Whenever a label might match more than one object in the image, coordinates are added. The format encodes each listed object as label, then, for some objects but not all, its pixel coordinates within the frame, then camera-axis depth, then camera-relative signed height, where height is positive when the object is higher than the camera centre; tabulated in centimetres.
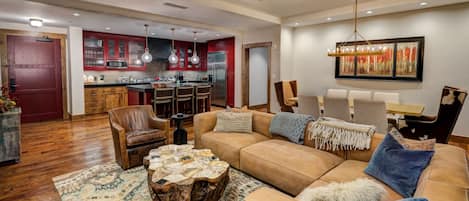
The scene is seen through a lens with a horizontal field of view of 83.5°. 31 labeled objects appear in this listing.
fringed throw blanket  262 -52
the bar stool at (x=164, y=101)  558 -38
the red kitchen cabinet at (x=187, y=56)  948 +105
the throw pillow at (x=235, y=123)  362 -53
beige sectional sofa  160 -72
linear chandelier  374 +48
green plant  348 -29
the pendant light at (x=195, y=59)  758 +73
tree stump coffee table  212 -78
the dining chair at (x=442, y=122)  329 -51
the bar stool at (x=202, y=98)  644 -35
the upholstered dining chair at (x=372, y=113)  336 -37
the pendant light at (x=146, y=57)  642 +65
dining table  373 -35
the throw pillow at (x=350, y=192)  130 -55
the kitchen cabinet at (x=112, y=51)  741 +96
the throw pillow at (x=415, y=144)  206 -47
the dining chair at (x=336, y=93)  541 -17
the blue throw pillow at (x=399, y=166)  183 -60
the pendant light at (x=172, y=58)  696 +69
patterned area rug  265 -112
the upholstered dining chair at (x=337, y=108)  352 -32
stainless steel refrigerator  890 +28
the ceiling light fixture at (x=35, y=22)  529 +124
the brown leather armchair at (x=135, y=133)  329 -66
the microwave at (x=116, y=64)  775 +58
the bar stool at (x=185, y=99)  598 -34
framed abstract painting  496 +47
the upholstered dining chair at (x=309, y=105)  381 -30
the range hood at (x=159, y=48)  859 +120
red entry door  597 +16
